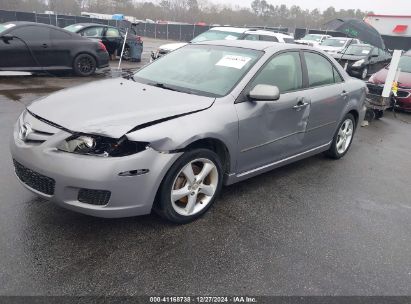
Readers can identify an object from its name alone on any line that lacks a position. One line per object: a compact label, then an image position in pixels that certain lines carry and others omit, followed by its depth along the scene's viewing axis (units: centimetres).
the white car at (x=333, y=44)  1725
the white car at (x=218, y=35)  1158
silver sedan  269
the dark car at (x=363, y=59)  1450
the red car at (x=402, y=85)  898
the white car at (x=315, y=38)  2303
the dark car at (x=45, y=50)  874
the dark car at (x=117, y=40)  1376
